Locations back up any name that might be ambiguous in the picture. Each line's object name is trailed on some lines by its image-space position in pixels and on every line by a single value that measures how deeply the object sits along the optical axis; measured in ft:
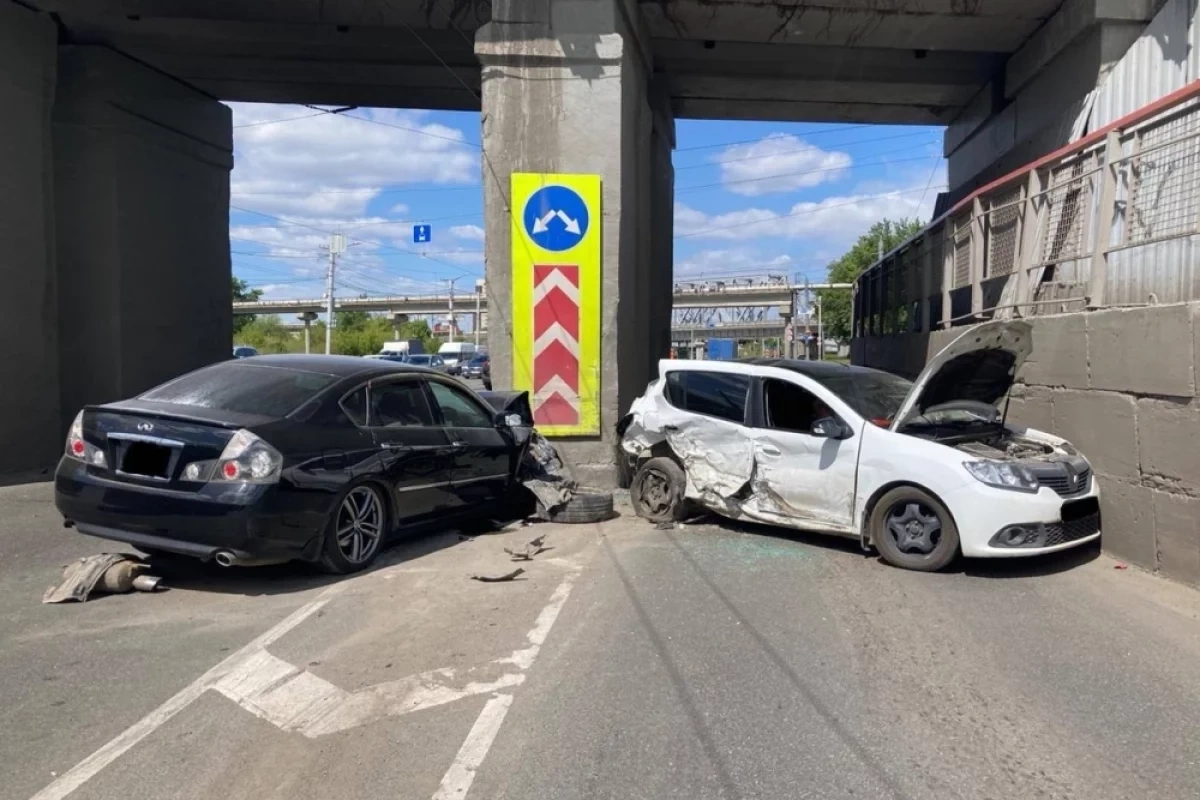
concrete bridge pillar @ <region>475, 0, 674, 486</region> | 33.65
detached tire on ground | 28.35
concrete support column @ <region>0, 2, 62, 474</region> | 38.14
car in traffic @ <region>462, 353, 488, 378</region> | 156.15
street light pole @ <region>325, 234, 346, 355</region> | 118.61
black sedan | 18.43
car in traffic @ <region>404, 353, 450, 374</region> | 157.01
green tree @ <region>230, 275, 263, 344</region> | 305.32
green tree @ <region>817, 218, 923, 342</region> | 176.67
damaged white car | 21.24
